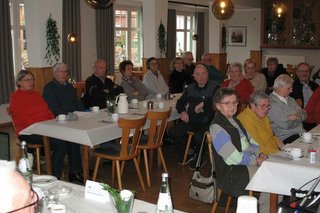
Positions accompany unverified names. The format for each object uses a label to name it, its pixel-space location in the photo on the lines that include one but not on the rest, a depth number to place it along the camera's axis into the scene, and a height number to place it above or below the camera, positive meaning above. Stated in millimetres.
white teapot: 5129 -589
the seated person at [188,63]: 8641 -182
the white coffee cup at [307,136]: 3826 -715
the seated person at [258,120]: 3924 -595
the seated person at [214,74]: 7878 -357
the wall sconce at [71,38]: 9539 +365
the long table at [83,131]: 4309 -769
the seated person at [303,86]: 5895 -434
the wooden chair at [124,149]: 4207 -983
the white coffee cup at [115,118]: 4731 -681
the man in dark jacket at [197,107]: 5508 -660
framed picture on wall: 15289 +646
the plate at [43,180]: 2521 -734
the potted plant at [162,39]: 9648 +342
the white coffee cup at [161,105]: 5652 -648
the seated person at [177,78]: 7688 -422
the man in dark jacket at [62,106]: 4891 -617
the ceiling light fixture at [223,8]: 6965 +732
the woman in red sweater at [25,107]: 4859 -574
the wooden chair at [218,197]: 3561 -1258
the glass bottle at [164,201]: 1990 -663
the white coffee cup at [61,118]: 4648 -666
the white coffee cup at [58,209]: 1927 -679
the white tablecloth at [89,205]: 2188 -768
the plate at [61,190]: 2369 -737
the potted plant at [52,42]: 7336 +215
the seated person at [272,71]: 8117 -315
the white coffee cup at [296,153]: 3254 -731
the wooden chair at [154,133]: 4711 -887
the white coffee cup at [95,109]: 5222 -646
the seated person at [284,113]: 4523 -612
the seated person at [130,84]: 6633 -446
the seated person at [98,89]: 6027 -468
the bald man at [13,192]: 1273 -406
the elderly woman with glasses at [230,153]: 3383 -776
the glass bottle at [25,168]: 2355 -610
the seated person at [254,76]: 6824 -345
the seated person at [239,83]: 6179 -408
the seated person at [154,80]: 7286 -427
